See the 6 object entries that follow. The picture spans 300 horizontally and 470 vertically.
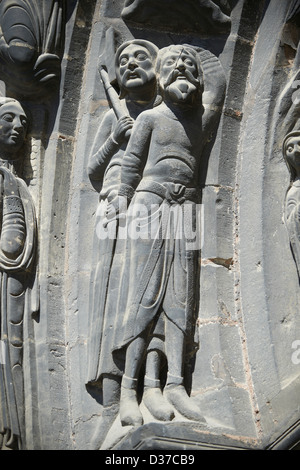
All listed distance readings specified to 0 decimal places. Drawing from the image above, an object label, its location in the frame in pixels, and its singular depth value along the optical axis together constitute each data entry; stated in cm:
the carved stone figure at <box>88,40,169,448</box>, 662
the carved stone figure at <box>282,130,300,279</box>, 664
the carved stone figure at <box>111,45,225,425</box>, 654
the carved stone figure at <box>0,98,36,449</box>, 673
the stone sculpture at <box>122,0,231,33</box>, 721
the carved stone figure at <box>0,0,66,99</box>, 721
